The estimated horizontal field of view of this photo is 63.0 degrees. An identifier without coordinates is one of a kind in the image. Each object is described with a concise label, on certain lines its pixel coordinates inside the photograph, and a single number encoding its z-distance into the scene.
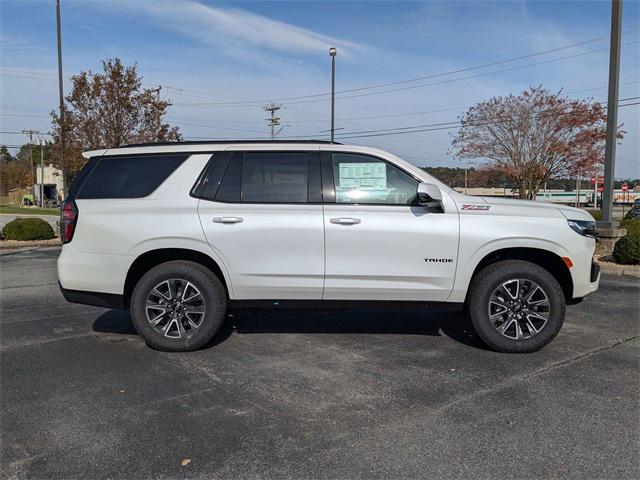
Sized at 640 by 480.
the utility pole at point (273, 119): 51.19
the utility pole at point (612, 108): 10.85
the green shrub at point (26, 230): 14.74
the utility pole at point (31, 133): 73.22
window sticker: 4.79
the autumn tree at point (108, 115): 17.45
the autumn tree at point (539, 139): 19.39
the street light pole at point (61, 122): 17.84
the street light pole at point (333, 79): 23.81
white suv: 4.70
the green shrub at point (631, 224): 11.64
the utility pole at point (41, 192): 62.09
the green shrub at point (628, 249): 9.77
